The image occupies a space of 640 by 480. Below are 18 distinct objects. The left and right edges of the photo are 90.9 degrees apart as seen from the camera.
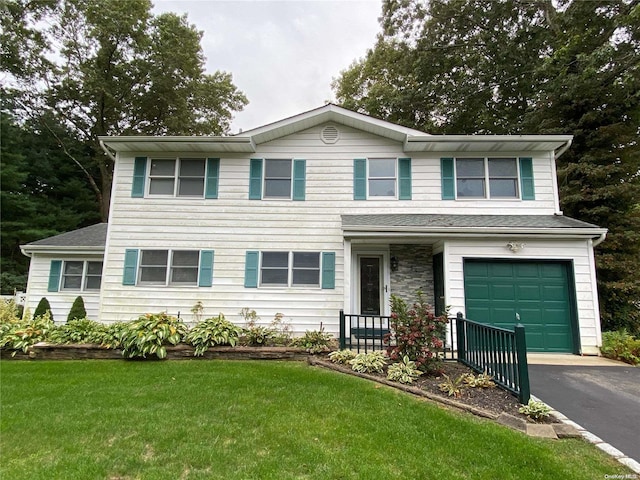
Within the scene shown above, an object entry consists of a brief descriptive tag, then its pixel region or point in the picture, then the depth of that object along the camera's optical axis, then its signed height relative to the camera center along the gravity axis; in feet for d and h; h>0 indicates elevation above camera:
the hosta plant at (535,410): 12.74 -5.01
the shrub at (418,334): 17.66 -2.80
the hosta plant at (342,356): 20.48 -4.78
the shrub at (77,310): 31.12 -3.28
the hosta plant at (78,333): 24.14 -4.26
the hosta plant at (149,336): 22.31 -4.10
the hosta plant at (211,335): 23.07 -4.04
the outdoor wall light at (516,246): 25.50 +3.25
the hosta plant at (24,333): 23.67 -4.38
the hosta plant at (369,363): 18.66 -4.74
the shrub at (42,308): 32.27 -3.21
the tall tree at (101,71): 60.44 +41.95
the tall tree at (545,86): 32.53 +29.61
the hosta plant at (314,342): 22.50 -4.38
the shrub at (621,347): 22.56 -4.24
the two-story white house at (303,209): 28.45 +6.89
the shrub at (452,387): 15.01 -4.96
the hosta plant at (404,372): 16.85 -4.77
